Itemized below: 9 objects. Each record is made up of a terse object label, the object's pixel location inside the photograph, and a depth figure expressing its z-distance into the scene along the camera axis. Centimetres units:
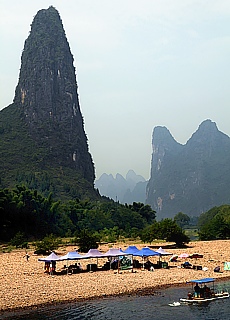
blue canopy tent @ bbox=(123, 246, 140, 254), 3698
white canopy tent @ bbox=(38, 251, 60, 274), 3497
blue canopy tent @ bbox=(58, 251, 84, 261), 3447
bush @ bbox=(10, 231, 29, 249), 5865
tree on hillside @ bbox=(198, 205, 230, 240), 6938
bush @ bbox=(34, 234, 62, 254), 4947
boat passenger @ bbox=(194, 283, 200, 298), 2606
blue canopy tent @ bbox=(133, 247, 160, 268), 3644
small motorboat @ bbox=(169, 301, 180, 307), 2437
